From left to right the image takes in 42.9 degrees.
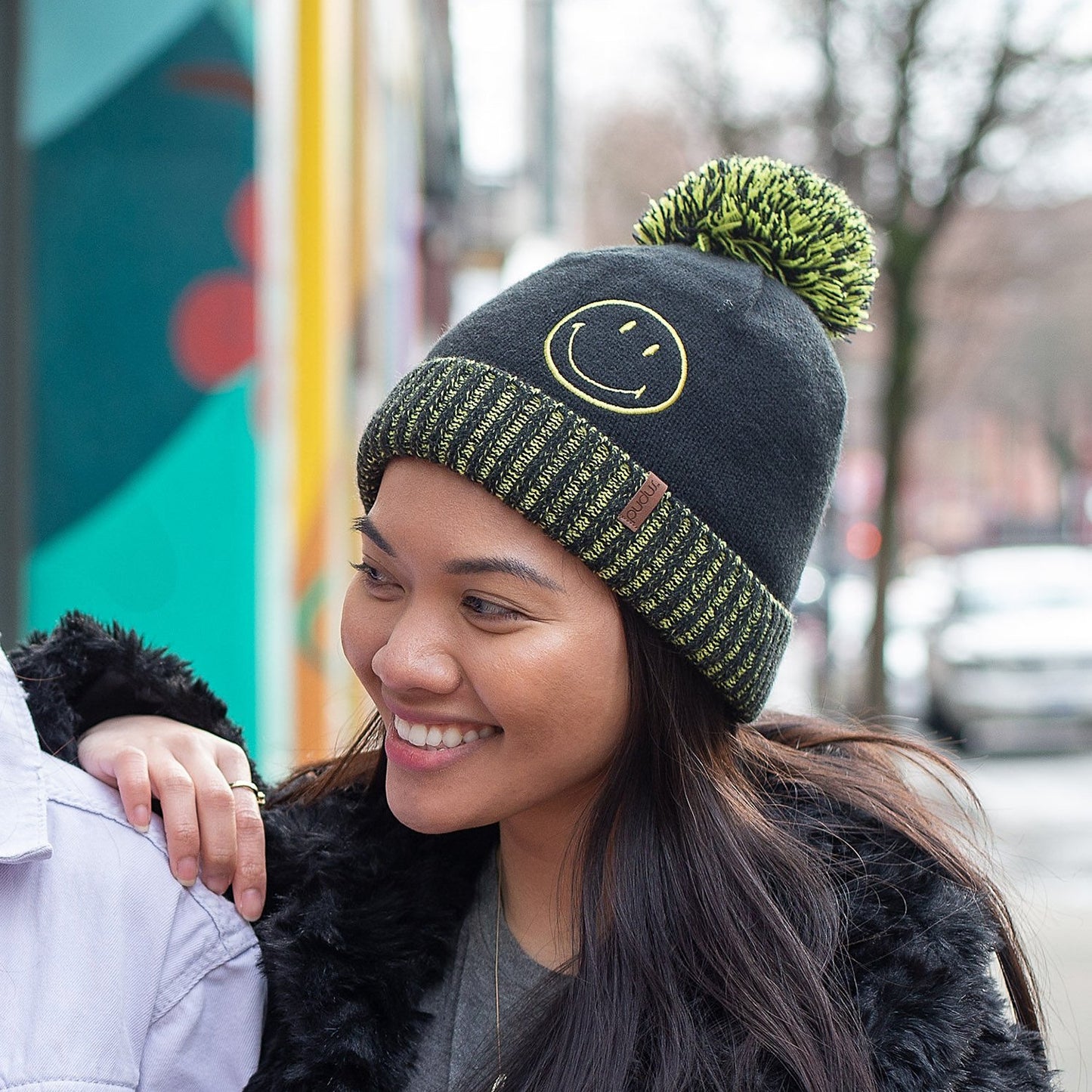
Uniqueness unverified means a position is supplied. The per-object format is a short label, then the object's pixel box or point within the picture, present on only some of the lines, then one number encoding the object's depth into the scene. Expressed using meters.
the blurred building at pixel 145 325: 3.92
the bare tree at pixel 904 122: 8.32
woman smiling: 1.64
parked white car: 10.87
